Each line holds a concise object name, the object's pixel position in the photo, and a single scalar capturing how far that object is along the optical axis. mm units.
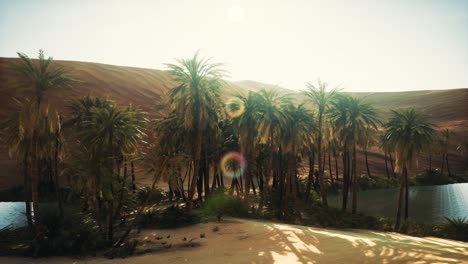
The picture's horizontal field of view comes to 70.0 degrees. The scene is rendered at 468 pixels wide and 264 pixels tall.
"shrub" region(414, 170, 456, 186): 73625
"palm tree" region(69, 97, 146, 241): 22094
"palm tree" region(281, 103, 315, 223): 34781
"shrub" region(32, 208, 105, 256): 19766
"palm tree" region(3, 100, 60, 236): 21531
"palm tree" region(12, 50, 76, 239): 21561
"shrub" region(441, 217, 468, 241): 27391
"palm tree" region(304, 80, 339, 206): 37656
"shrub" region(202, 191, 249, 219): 30353
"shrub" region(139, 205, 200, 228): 27062
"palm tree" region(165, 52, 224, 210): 31688
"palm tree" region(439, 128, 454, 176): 81625
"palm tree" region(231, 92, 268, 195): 34969
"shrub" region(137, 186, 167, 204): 41531
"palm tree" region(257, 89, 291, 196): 34031
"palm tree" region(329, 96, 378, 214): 36656
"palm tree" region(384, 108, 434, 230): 33344
